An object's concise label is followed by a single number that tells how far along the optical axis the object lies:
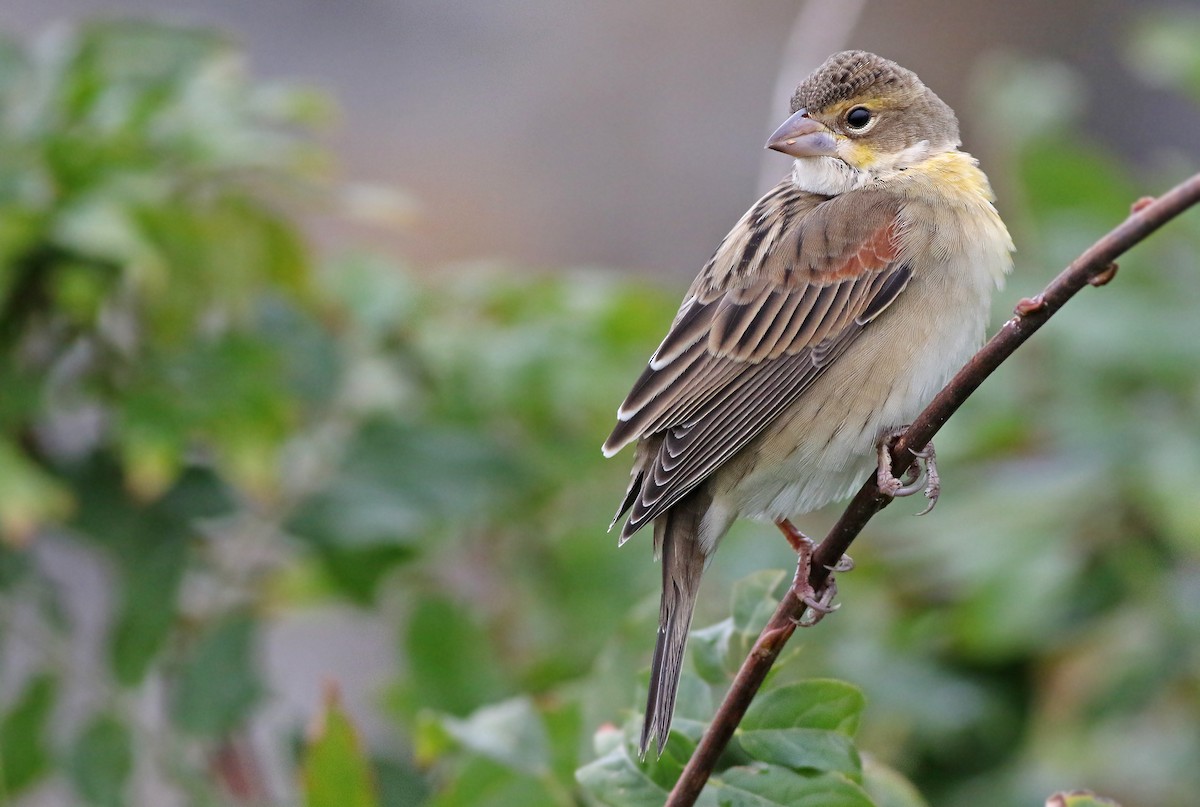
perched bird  5.16
